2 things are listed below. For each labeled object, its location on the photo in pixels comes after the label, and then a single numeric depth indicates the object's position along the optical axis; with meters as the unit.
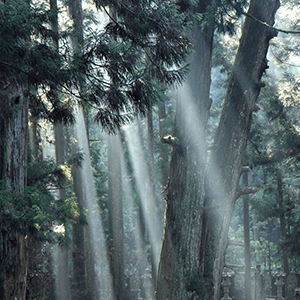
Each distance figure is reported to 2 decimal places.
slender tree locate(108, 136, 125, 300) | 32.56
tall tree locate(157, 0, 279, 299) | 14.71
